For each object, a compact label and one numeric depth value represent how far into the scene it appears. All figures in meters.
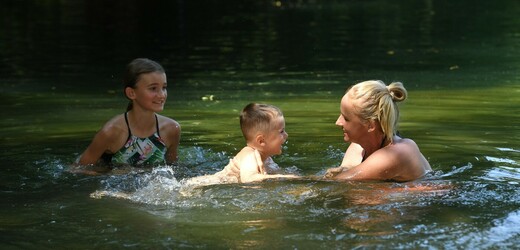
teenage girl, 11.79
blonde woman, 9.97
